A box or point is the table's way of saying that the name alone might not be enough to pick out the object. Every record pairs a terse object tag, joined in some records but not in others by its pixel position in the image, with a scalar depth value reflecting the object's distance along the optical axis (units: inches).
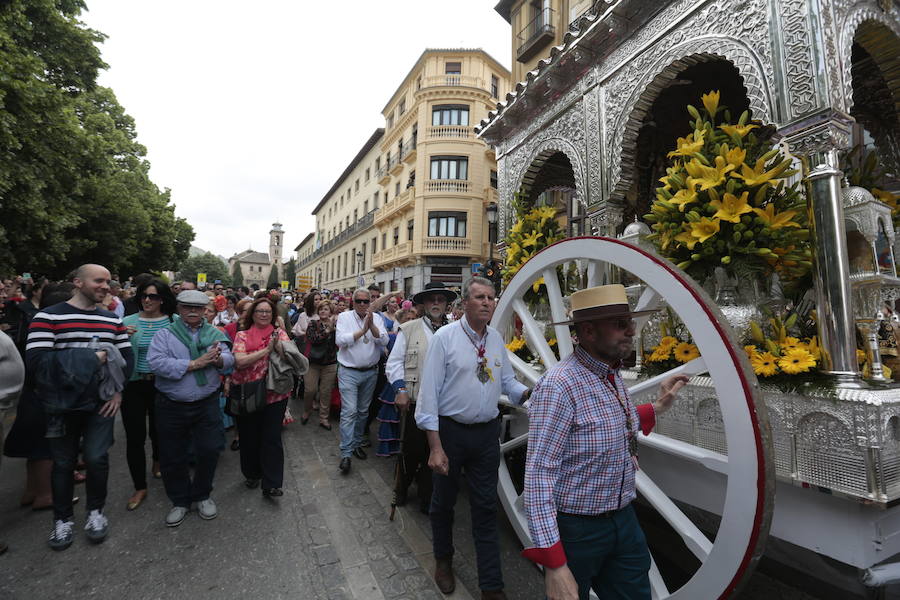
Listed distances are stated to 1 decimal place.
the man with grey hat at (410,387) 138.3
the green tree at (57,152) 354.6
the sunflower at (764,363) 76.5
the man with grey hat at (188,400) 128.0
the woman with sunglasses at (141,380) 139.4
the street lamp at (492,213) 452.8
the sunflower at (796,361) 74.2
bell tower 4311.0
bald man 112.7
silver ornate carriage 63.6
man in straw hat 61.8
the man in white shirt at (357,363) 173.8
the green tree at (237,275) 4088.1
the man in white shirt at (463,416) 97.0
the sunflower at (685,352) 91.7
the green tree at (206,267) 2915.8
